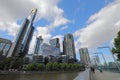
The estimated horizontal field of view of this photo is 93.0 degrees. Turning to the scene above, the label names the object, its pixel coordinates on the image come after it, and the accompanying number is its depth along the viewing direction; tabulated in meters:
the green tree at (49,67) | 45.45
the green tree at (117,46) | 10.30
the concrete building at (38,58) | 63.52
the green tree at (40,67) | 41.35
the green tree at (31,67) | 39.90
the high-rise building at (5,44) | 51.84
